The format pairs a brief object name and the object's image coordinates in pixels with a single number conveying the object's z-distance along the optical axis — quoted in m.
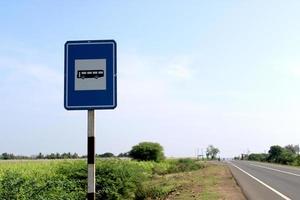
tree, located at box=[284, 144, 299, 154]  166.05
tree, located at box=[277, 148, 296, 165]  94.80
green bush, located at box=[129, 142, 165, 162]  72.00
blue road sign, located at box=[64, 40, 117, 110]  6.11
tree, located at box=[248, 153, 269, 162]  147.12
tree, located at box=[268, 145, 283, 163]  125.43
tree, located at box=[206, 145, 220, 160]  181.75
